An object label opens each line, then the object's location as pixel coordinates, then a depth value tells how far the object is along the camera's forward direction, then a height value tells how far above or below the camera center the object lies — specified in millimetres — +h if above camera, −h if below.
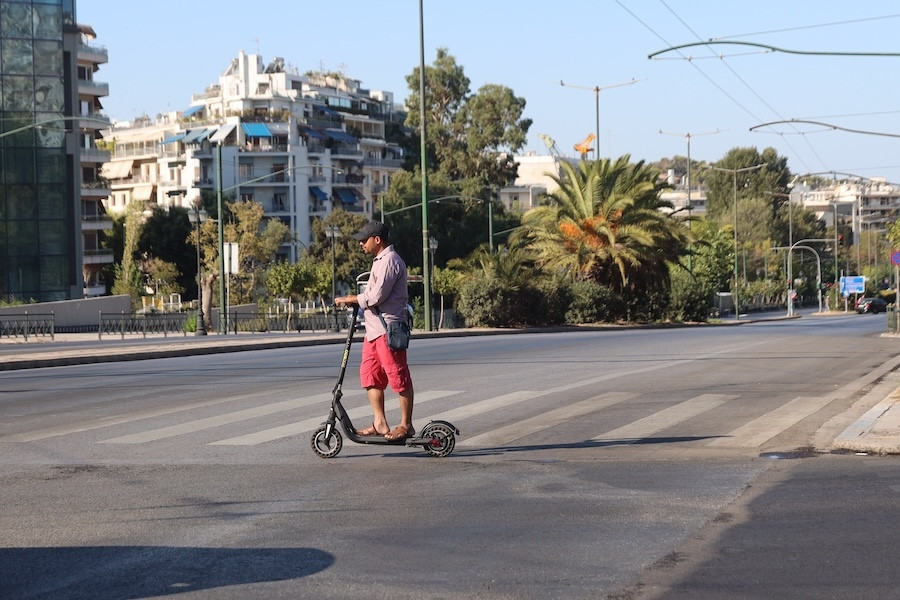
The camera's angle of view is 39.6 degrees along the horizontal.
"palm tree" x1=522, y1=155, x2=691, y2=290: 54719 +2719
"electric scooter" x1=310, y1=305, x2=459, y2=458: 9953 -1139
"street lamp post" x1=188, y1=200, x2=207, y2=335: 45094 +3062
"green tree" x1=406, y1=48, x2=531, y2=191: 98250 +13369
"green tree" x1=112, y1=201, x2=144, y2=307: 81188 +2321
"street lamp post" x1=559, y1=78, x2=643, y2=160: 67531 +10218
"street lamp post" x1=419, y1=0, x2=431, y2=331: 41094 +3939
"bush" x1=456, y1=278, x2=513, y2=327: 48469 -418
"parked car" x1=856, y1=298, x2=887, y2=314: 100375 -1673
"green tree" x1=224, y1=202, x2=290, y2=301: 81812 +3502
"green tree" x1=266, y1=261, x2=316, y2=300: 71688 +942
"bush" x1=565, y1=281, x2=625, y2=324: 53094 -511
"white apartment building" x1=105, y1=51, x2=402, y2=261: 115000 +14646
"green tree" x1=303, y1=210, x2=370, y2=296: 88500 +3295
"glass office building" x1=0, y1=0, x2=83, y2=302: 66312 +7767
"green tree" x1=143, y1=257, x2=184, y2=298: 88500 +1610
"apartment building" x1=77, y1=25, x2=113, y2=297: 87188 +8811
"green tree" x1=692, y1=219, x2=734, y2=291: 104625 +2590
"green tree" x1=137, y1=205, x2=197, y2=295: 94375 +4563
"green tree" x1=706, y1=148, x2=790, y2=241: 147125 +12711
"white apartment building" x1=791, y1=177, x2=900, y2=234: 183000 +10628
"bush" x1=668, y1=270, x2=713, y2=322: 61594 -604
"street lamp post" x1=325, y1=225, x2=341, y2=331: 61312 +3232
